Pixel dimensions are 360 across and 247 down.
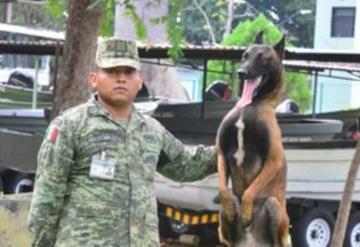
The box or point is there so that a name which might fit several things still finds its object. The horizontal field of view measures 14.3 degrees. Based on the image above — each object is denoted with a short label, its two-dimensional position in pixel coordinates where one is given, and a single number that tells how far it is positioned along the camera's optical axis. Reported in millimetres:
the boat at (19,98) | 24837
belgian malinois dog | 8073
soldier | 5856
